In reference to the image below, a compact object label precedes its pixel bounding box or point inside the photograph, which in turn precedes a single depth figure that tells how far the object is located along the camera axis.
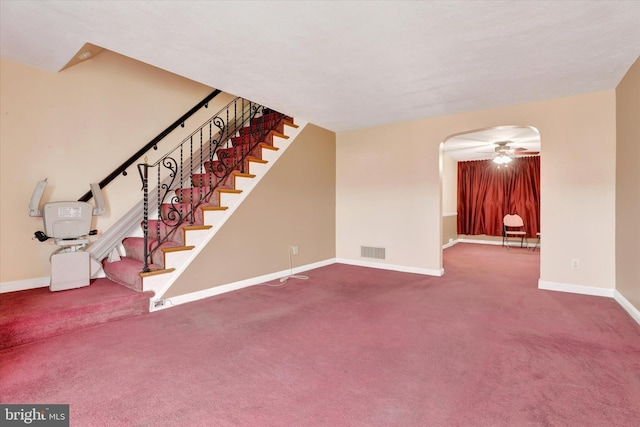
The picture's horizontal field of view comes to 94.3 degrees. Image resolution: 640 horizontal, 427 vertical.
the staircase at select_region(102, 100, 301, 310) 3.18
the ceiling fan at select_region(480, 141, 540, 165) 6.36
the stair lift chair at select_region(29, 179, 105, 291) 2.97
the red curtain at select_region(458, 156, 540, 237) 7.82
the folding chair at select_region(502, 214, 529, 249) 7.72
